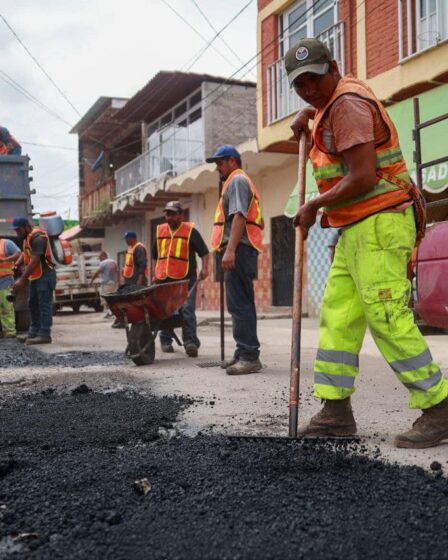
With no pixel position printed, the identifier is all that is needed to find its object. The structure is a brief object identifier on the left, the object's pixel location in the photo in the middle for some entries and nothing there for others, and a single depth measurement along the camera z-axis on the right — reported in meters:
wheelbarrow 5.88
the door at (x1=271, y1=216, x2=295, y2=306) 14.79
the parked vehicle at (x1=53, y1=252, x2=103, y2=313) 18.02
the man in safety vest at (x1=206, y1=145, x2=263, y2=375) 5.26
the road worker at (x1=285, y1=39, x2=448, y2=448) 2.70
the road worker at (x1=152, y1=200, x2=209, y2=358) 6.76
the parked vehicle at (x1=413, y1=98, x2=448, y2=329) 3.43
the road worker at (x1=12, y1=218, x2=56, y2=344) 8.33
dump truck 10.62
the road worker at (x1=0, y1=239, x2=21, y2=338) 9.33
